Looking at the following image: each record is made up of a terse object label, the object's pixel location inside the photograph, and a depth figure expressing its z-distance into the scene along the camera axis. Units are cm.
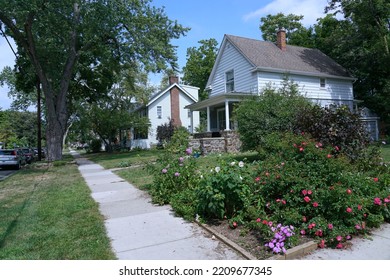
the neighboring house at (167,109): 3809
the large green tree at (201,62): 5125
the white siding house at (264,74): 2161
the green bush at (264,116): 1129
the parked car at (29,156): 2882
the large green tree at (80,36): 1894
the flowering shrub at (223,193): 512
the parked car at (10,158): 2064
